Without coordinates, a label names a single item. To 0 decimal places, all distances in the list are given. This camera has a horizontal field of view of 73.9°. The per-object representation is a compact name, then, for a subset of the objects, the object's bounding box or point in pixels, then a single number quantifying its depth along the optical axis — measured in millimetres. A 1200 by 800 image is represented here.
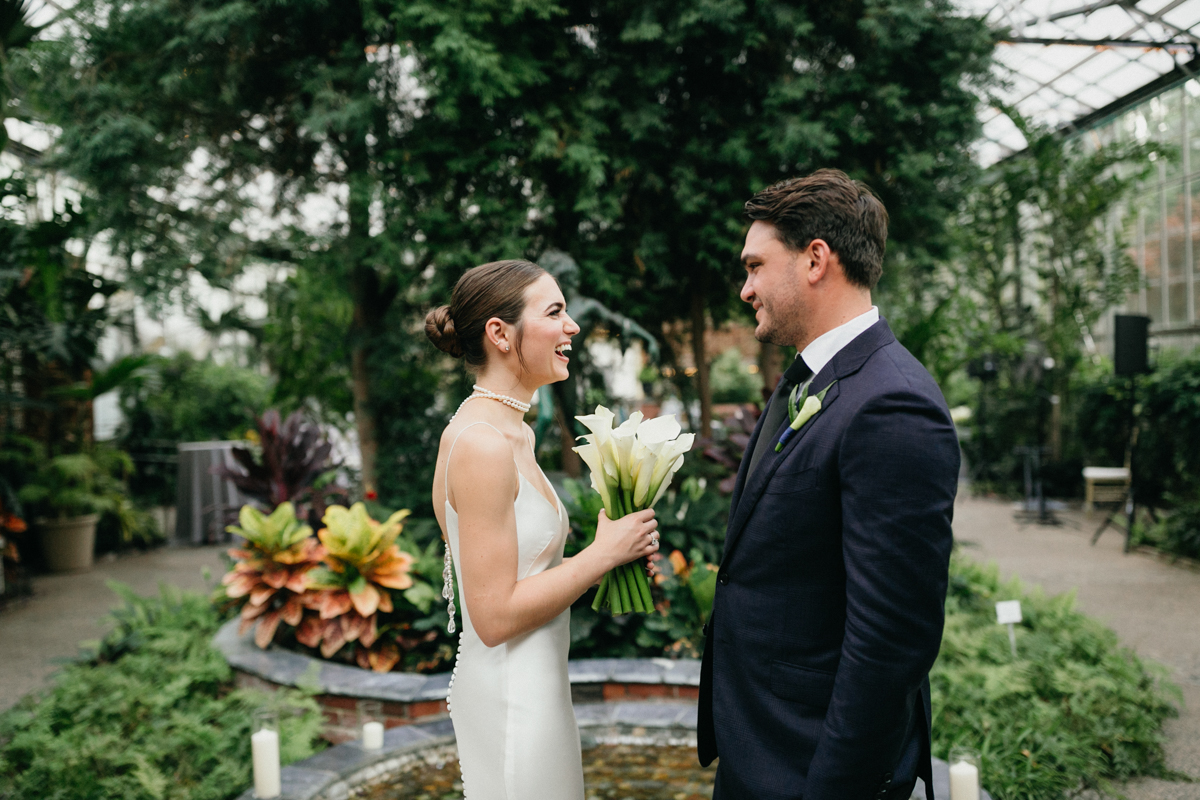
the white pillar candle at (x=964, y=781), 2404
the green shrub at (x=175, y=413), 11500
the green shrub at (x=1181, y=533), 7965
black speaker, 8438
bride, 1627
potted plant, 8109
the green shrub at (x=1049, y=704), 3312
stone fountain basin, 3033
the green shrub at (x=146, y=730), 3084
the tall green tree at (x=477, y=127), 5711
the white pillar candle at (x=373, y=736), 3049
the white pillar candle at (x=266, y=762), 2641
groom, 1297
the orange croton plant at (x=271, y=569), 4121
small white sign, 3647
